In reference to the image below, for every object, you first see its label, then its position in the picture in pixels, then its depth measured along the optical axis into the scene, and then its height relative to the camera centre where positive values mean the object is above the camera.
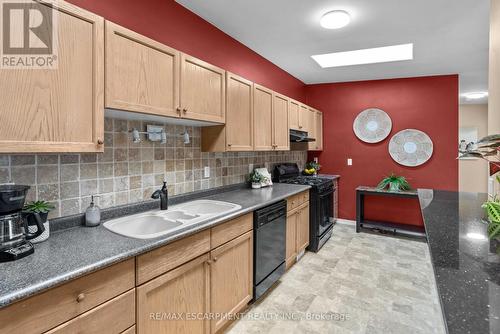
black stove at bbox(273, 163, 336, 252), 3.51 -0.50
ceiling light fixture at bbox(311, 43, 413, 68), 3.35 +1.46
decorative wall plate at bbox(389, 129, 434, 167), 4.30 +0.26
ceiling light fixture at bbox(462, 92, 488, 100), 5.60 +1.48
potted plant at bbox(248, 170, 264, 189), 3.17 -0.18
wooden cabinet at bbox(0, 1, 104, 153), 1.11 +0.32
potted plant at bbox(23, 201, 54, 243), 1.27 -0.23
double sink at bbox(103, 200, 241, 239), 1.67 -0.38
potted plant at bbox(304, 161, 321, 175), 4.61 -0.07
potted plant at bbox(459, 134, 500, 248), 1.26 -0.25
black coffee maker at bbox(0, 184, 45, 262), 1.09 -0.25
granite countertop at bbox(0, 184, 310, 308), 0.91 -0.39
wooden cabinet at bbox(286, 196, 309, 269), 2.90 -0.73
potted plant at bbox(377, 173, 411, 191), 4.27 -0.32
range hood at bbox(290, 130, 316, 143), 3.67 +0.40
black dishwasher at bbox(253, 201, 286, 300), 2.25 -0.75
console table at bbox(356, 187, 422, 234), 4.16 -0.82
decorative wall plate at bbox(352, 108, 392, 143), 4.55 +0.67
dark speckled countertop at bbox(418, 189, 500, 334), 0.66 -0.37
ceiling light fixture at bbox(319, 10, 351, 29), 2.41 +1.36
